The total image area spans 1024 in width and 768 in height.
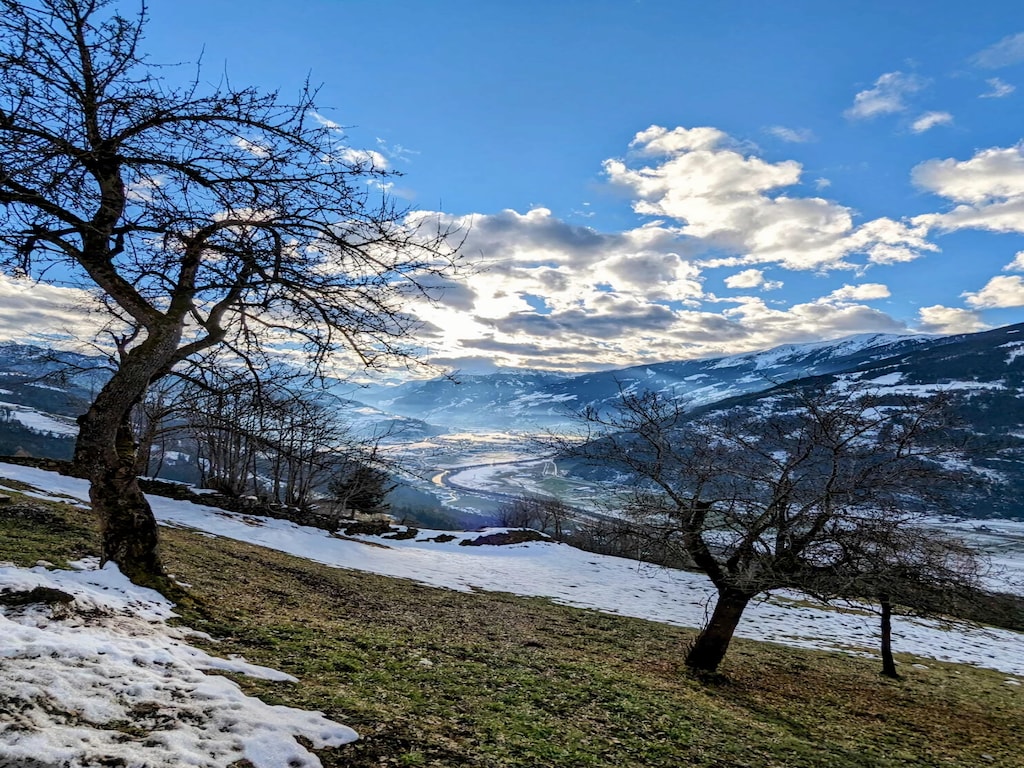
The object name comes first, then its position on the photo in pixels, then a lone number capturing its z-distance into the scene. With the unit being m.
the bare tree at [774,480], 8.69
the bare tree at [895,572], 8.35
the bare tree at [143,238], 4.71
